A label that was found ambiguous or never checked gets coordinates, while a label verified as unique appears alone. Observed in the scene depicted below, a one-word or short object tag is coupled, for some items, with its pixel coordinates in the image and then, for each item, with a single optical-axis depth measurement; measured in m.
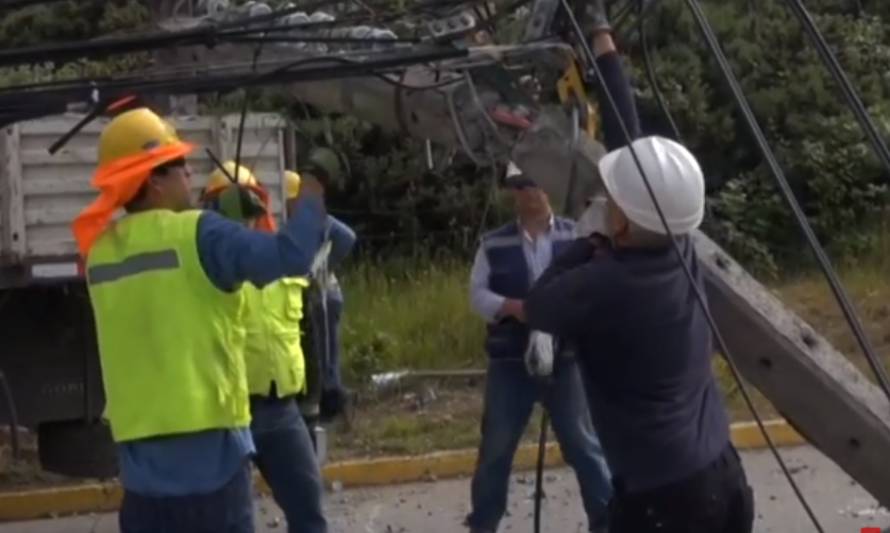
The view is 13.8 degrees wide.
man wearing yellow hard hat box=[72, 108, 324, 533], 9.92
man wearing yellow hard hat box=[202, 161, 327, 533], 13.32
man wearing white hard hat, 9.21
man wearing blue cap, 15.50
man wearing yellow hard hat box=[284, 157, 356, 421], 15.39
